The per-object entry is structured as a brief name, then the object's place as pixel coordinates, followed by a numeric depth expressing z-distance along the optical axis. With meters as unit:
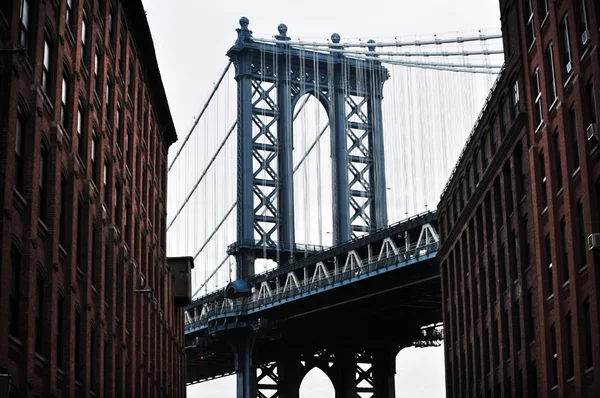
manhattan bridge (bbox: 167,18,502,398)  109.31
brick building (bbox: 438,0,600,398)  38.00
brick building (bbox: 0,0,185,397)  28.48
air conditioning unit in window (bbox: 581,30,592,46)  37.66
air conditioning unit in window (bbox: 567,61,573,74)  39.88
